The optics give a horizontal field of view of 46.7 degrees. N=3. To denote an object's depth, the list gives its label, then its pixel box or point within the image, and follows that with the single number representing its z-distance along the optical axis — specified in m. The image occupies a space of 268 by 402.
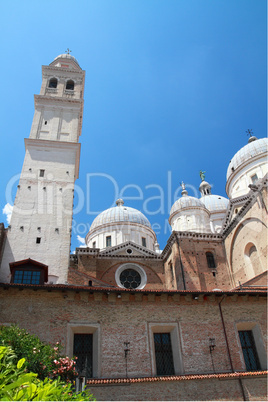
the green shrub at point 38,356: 8.27
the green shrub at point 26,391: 3.67
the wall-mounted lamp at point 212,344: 13.16
